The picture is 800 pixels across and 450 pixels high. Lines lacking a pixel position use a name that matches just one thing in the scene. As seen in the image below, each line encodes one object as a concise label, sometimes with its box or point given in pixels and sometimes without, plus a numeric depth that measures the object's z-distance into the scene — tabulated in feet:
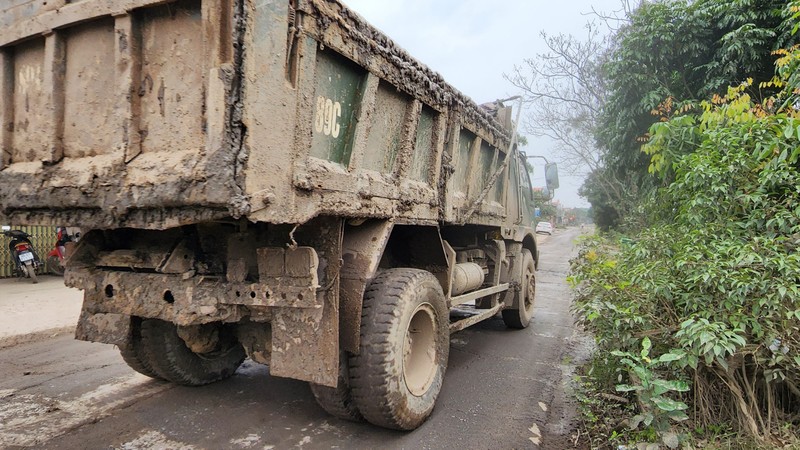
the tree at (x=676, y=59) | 24.76
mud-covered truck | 6.59
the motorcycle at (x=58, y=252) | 26.84
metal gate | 28.02
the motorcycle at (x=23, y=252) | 26.58
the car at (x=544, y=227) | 118.50
